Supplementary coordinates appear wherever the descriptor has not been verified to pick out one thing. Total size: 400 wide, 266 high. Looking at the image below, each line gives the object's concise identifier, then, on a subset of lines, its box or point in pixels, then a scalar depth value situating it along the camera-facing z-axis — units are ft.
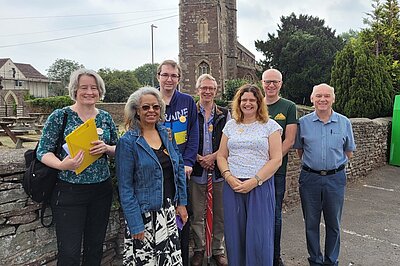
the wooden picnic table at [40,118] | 63.34
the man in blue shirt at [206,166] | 13.02
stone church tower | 114.62
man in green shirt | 13.08
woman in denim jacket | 8.82
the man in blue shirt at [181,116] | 11.50
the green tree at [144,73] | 288.10
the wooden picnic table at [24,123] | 45.02
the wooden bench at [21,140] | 33.72
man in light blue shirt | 12.95
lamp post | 168.96
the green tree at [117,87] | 146.69
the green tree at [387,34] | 52.29
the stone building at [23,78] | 203.56
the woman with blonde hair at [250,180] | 10.86
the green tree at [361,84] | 43.73
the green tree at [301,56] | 97.71
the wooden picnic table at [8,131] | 36.99
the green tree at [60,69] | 271.69
